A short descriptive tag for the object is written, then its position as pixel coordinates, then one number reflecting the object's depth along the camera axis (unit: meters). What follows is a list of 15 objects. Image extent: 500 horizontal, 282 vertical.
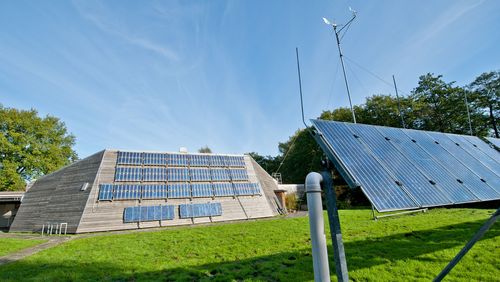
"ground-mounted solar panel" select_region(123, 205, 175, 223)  18.95
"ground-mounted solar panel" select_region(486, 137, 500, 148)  9.18
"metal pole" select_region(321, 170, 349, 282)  2.99
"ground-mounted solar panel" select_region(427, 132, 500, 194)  5.54
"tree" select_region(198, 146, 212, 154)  67.59
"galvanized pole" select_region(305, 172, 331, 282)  2.86
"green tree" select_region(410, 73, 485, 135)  34.28
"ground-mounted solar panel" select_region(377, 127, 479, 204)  4.53
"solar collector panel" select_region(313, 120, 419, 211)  3.69
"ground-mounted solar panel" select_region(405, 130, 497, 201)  4.95
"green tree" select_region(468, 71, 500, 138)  34.16
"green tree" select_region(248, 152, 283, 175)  61.97
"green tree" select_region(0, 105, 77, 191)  34.66
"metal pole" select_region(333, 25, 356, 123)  9.09
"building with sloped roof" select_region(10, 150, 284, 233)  18.86
